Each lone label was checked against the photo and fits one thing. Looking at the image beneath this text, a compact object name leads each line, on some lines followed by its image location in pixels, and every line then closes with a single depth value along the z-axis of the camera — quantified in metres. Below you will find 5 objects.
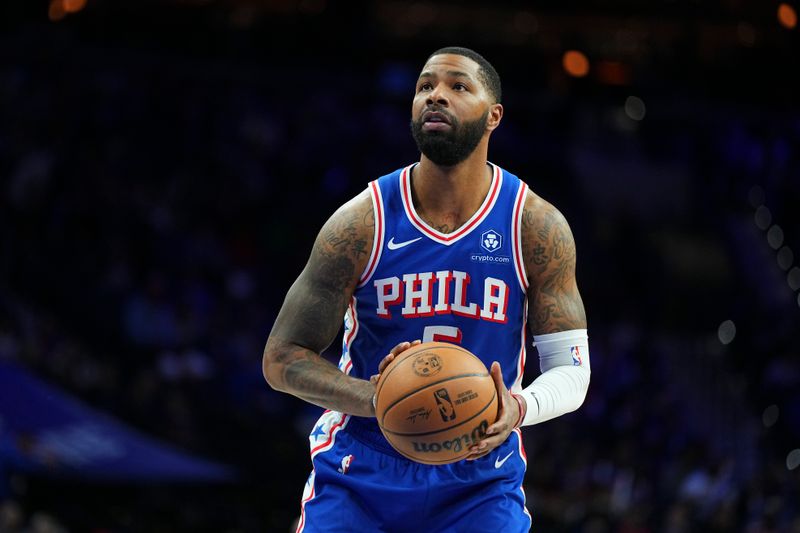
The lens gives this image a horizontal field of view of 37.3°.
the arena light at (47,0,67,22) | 15.43
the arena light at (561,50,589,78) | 17.27
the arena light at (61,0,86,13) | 15.67
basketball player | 4.61
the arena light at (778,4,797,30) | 14.55
